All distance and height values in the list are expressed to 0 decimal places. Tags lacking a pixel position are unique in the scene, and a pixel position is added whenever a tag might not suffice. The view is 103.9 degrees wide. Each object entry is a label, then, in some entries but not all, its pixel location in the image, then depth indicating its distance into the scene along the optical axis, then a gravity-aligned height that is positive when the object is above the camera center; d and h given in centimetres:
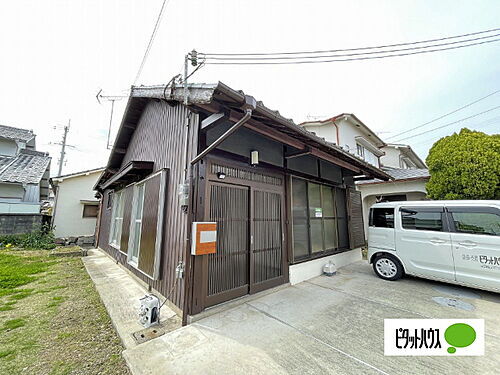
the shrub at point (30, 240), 841 -109
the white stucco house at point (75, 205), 1066 +61
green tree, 525 +142
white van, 317 -47
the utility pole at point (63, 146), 1795 +637
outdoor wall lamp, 328 +98
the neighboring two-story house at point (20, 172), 981 +259
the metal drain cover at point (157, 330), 229 -143
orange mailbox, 260 -31
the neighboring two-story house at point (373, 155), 765 +376
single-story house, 269 +31
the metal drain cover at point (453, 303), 291 -134
